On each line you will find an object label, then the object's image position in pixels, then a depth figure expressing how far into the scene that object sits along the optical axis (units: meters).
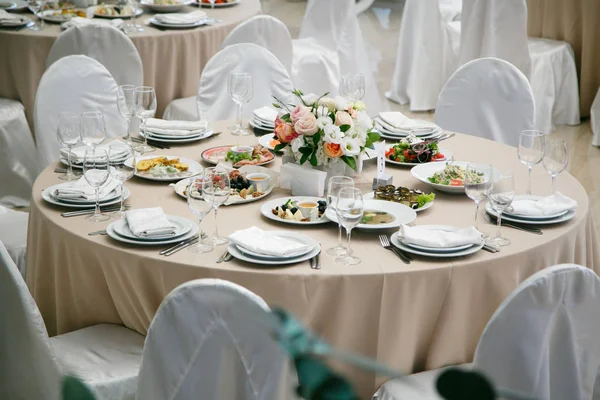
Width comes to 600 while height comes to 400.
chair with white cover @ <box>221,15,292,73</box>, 4.74
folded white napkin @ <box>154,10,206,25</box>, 5.03
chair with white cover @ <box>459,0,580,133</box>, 5.45
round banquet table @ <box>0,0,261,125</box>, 4.75
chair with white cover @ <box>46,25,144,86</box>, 4.48
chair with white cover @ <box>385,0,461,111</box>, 6.47
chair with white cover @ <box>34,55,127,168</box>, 3.68
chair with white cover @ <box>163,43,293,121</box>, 4.18
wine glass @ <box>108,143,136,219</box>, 2.49
